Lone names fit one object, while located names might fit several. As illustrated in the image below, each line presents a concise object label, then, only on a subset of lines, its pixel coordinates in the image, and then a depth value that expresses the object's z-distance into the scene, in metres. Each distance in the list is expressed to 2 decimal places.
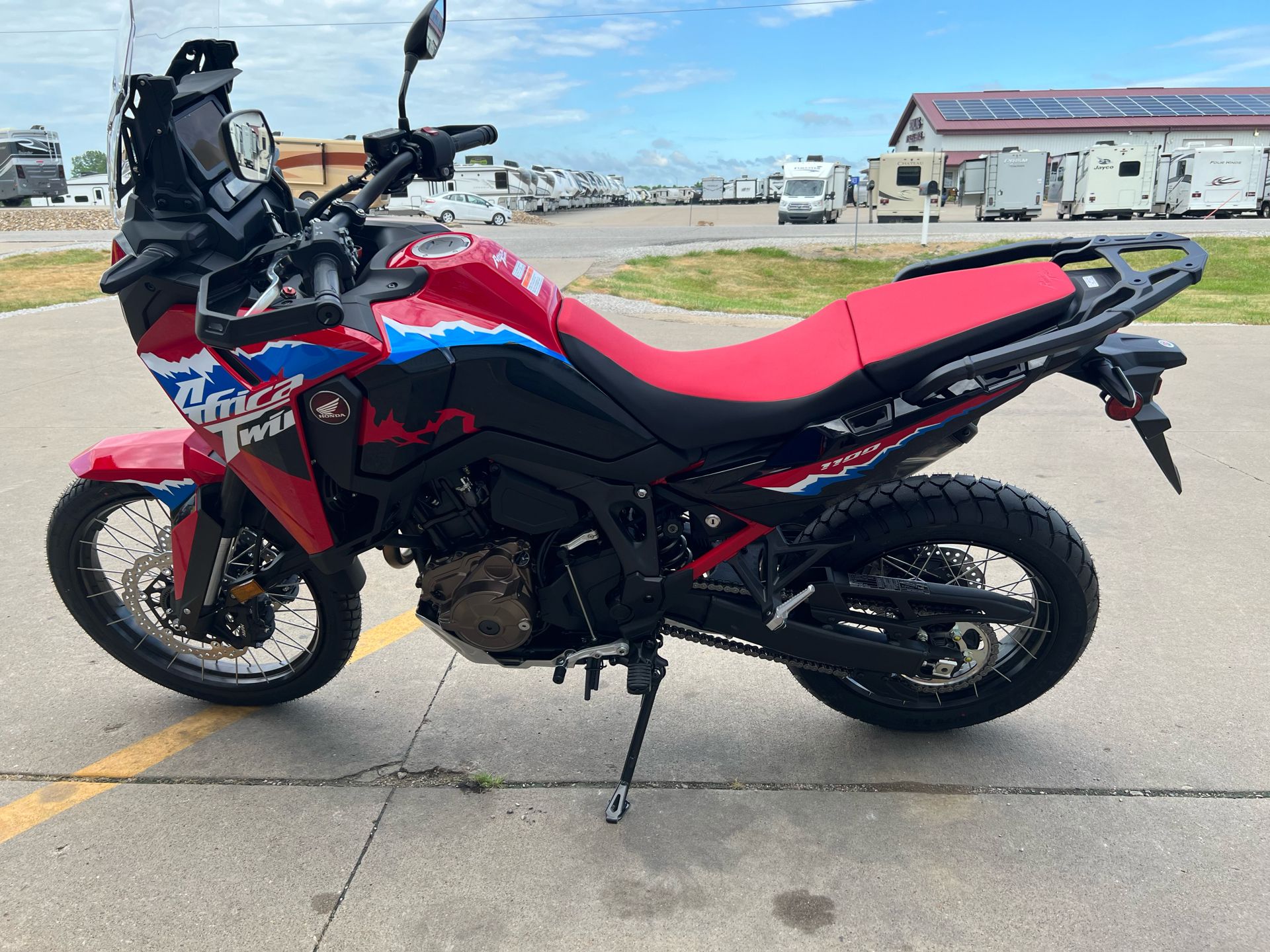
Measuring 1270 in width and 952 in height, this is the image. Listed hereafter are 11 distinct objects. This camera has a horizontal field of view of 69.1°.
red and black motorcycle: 2.10
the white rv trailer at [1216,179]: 28.64
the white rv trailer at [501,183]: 39.59
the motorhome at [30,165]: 34.06
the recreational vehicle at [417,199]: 26.83
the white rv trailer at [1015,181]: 30.81
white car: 31.42
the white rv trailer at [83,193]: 43.44
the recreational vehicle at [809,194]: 31.81
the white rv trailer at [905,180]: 30.88
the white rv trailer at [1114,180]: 28.86
